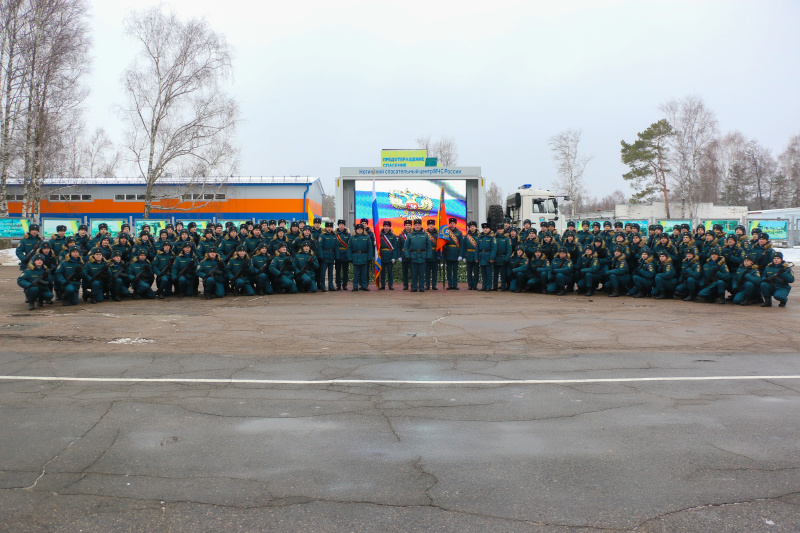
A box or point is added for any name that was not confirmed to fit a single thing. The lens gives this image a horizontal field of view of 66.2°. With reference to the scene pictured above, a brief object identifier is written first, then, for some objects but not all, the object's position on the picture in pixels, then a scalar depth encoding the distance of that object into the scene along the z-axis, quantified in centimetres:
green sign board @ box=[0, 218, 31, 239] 2952
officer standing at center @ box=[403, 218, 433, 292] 1628
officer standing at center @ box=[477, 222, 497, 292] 1641
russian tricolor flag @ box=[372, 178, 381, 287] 1697
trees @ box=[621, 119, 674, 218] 5427
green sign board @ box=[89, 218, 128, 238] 3206
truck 2953
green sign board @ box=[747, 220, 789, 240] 3447
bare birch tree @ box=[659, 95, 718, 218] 4944
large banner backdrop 1841
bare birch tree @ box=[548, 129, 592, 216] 5769
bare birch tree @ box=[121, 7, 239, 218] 3375
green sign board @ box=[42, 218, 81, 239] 3249
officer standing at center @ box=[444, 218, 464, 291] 1667
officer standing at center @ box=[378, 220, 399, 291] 1667
